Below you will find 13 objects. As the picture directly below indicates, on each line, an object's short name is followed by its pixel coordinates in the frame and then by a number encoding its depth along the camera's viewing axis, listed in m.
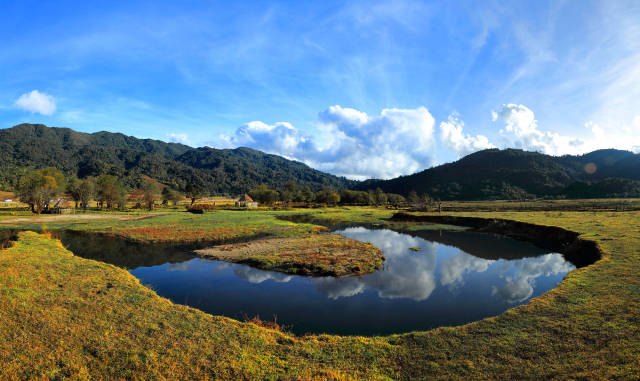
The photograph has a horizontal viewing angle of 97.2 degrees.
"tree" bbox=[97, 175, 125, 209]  102.94
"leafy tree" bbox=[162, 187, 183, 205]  142.02
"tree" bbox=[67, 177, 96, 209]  100.75
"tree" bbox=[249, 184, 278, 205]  151.38
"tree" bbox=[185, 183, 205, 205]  164.12
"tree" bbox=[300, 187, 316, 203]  184.75
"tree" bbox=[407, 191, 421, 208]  177.94
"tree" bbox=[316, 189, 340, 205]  165.25
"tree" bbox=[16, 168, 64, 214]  84.62
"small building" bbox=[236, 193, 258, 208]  130.45
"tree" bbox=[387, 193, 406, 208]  188.70
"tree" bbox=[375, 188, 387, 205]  178.60
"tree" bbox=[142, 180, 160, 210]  108.81
